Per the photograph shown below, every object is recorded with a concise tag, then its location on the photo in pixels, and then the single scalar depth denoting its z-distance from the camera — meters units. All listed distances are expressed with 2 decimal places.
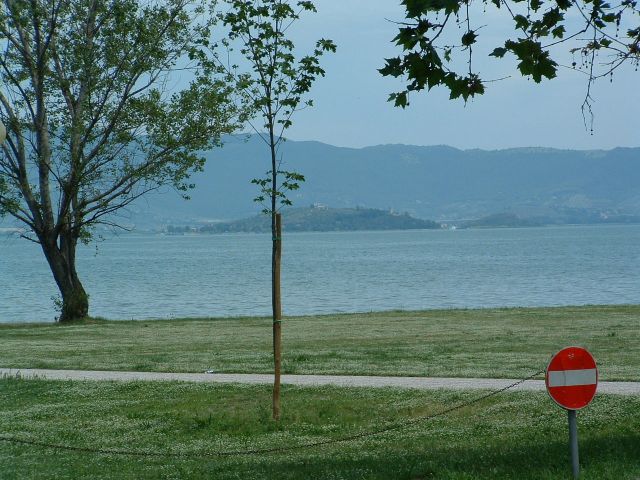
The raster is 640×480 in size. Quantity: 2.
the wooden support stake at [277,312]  23.96
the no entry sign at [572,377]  15.12
